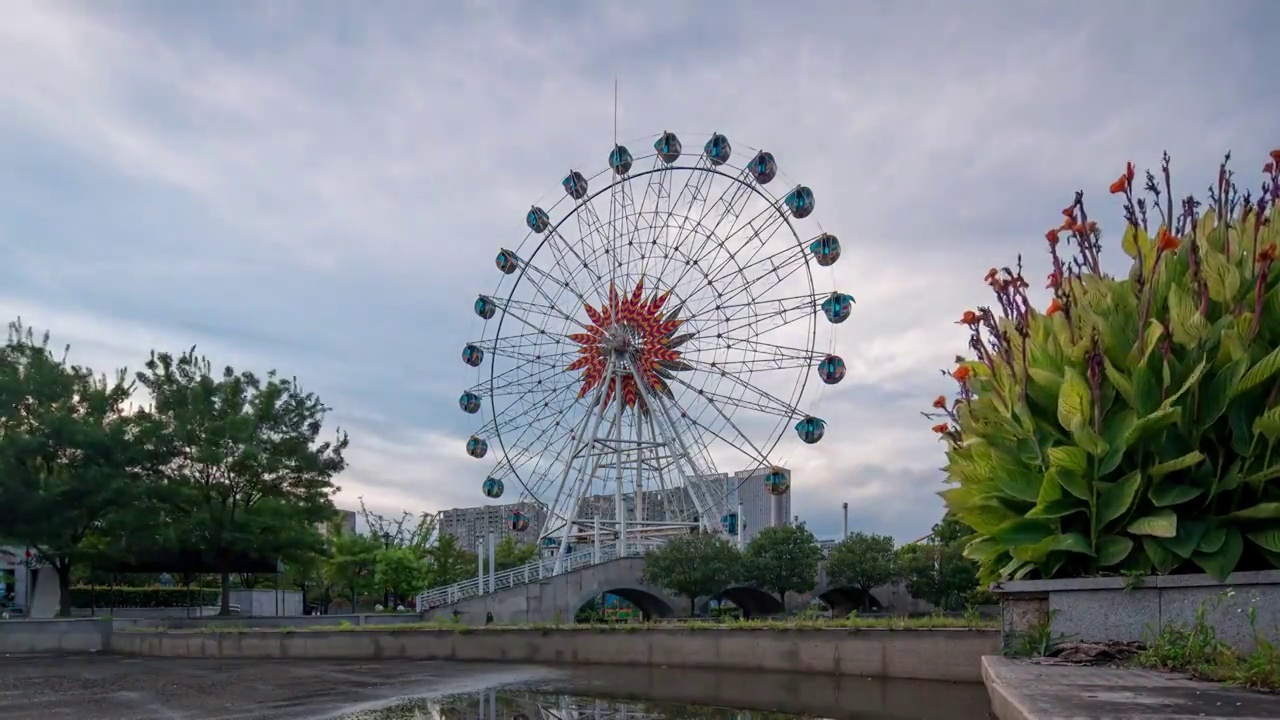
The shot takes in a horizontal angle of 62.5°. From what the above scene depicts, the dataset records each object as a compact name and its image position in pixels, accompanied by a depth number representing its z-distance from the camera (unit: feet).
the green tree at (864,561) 171.83
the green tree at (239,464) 117.91
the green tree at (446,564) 197.36
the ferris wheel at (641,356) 133.80
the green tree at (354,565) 186.70
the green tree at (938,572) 155.63
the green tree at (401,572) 181.06
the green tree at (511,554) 231.50
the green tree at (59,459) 108.47
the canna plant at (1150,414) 26.09
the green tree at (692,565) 152.76
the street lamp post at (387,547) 202.26
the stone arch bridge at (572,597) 146.00
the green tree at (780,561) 162.40
